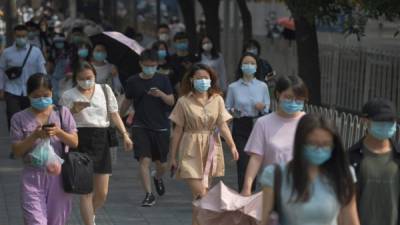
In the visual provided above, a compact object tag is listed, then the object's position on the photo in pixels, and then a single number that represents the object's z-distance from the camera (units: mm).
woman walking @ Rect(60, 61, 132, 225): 17892
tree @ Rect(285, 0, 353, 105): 29747
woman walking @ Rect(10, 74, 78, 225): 15160
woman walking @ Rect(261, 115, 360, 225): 10540
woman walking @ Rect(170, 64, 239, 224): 18289
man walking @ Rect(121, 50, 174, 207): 21668
